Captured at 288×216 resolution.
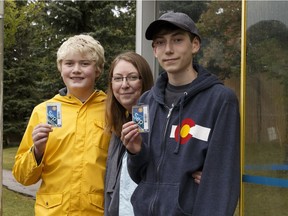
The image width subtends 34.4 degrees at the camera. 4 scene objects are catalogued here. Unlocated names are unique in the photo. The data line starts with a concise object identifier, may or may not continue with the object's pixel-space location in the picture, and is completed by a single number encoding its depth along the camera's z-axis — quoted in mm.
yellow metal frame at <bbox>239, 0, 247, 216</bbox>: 3045
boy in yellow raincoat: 2873
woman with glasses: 2730
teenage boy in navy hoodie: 2162
